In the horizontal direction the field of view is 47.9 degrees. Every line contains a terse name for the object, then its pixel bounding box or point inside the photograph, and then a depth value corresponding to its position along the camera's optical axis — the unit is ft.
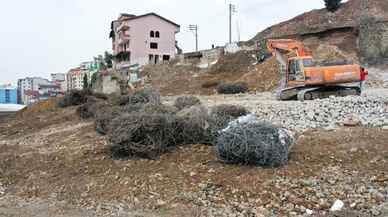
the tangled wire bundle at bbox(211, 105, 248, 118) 30.68
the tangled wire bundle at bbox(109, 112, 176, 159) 24.43
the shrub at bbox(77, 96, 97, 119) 46.20
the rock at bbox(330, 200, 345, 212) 16.56
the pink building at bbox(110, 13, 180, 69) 167.73
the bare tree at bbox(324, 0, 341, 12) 123.34
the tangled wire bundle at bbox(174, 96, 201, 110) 38.40
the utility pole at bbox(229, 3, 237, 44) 156.76
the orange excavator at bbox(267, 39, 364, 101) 45.97
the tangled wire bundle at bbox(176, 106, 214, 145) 25.79
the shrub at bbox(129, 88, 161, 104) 43.47
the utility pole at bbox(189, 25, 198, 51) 184.27
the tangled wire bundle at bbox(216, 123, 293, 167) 20.45
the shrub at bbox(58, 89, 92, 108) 66.31
